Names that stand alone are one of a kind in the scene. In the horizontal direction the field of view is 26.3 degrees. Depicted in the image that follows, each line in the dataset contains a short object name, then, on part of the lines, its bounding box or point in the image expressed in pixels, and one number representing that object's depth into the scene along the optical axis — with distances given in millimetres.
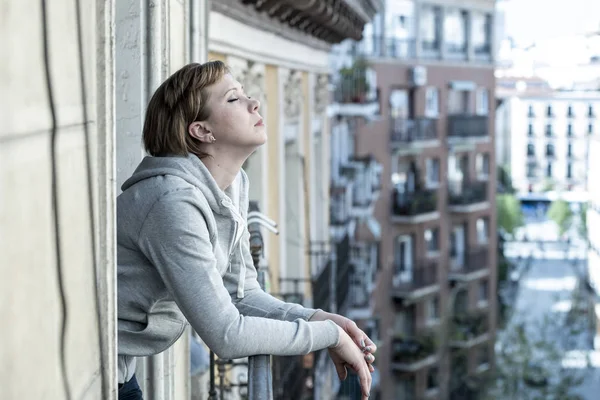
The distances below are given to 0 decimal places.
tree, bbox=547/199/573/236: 77688
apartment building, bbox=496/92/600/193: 88562
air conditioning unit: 34406
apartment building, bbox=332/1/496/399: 33156
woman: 2402
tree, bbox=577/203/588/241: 73400
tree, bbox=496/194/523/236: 62875
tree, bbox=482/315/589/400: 28891
